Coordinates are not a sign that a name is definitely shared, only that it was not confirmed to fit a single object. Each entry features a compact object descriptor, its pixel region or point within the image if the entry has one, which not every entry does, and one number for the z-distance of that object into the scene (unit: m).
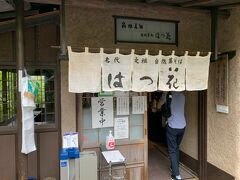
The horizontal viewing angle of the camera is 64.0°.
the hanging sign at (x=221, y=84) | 4.18
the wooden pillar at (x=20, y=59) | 3.13
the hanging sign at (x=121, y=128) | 4.20
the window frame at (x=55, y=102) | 4.02
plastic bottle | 3.98
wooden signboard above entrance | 4.09
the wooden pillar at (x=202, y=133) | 4.73
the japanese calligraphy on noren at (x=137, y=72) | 3.35
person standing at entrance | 4.69
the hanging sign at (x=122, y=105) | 4.21
